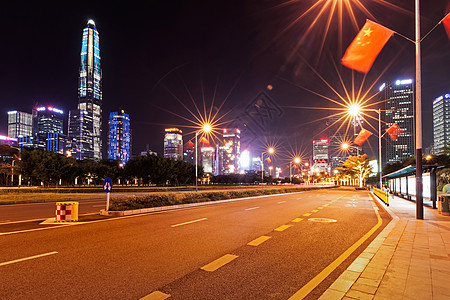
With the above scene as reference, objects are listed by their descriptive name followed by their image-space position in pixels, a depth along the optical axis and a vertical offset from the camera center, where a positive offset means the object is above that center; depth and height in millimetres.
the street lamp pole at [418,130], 11836 +1713
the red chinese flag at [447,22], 10773 +6014
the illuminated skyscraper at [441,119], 148125 +28415
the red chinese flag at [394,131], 30361 +4271
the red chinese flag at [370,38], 13052 +6662
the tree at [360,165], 68625 +597
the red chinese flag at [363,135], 35438 +4363
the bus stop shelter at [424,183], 16828 -1183
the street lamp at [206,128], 31828 +4655
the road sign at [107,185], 13828 -1042
